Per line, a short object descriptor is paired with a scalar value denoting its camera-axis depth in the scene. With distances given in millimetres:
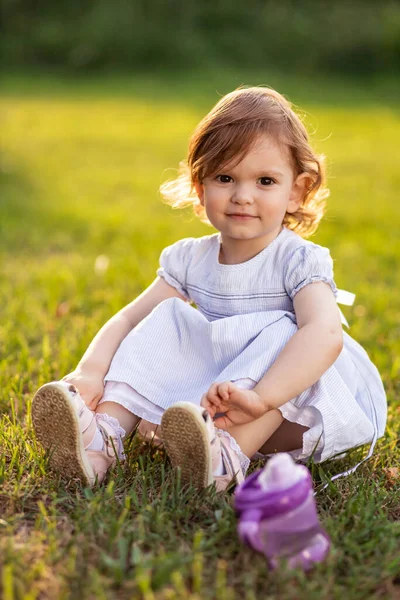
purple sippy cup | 1619
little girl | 1985
